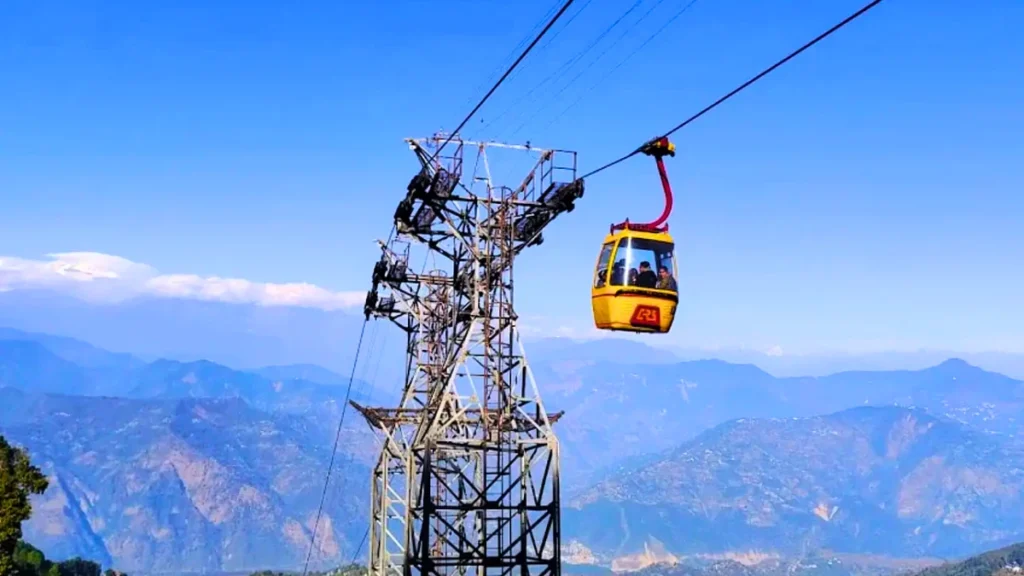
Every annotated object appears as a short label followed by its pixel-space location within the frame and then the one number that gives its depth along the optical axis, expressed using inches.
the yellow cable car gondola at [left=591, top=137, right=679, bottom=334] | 684.1
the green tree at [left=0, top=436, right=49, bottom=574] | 1314.0
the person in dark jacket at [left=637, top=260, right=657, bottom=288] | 685.9
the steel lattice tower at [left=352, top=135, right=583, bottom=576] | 824.9
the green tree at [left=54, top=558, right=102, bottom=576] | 3591.0
